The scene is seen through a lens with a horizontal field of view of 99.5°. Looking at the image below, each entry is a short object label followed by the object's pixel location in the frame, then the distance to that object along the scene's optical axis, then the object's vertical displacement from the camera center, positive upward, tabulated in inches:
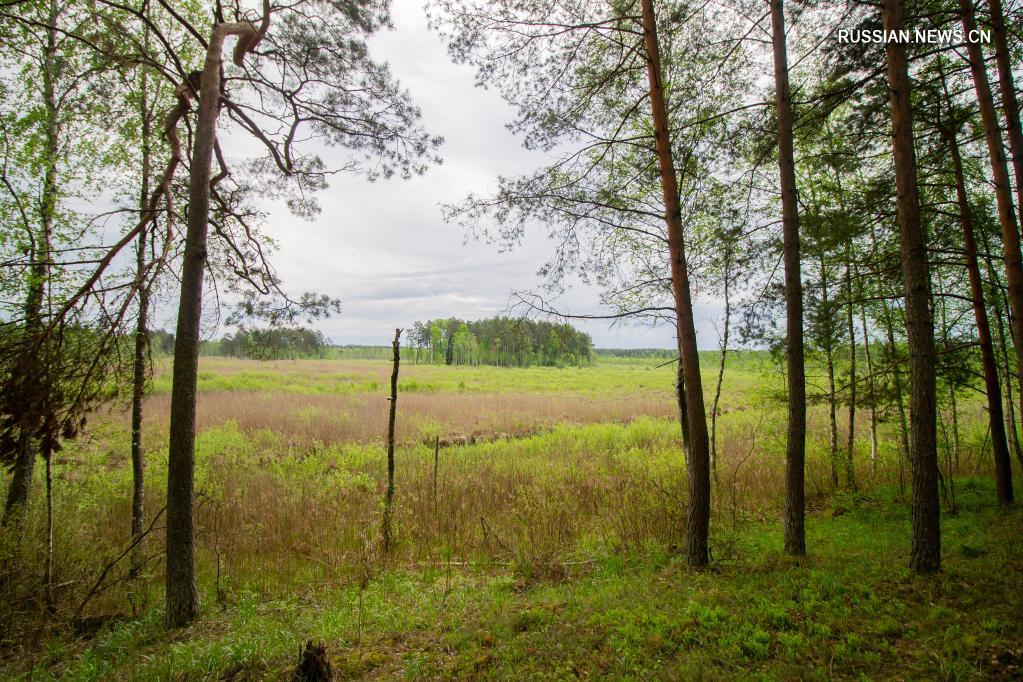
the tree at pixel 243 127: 189.9 +131.6
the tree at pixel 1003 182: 199.3 +84.4
